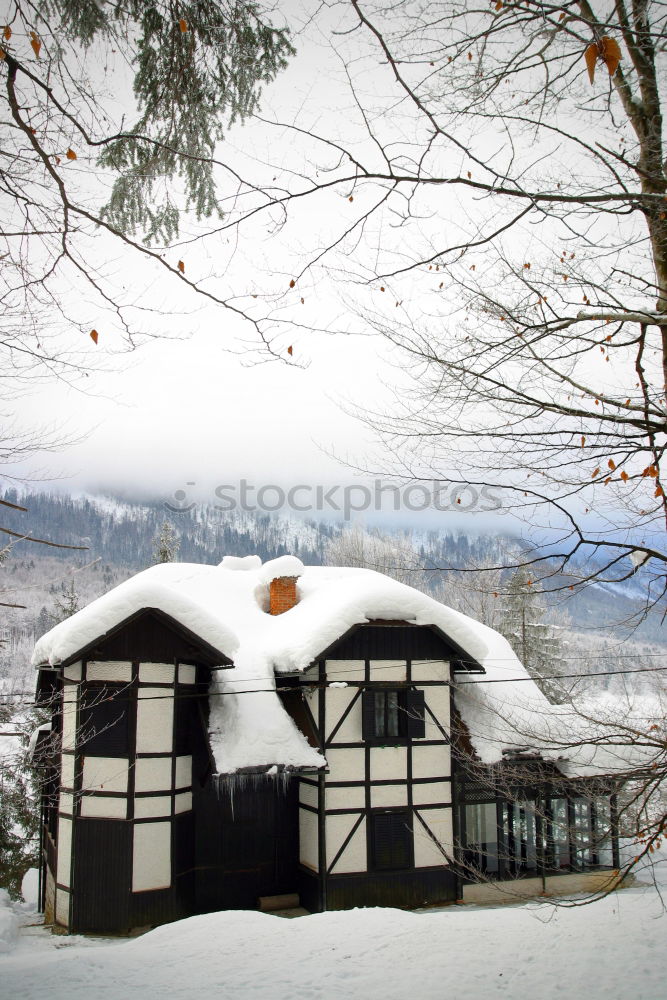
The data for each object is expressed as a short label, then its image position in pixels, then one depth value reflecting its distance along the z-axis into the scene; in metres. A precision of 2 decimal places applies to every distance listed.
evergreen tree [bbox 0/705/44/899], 19.02
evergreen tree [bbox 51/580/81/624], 26.58
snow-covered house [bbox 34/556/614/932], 13.71
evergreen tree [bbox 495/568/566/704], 30.32
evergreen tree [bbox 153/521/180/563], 35.06
